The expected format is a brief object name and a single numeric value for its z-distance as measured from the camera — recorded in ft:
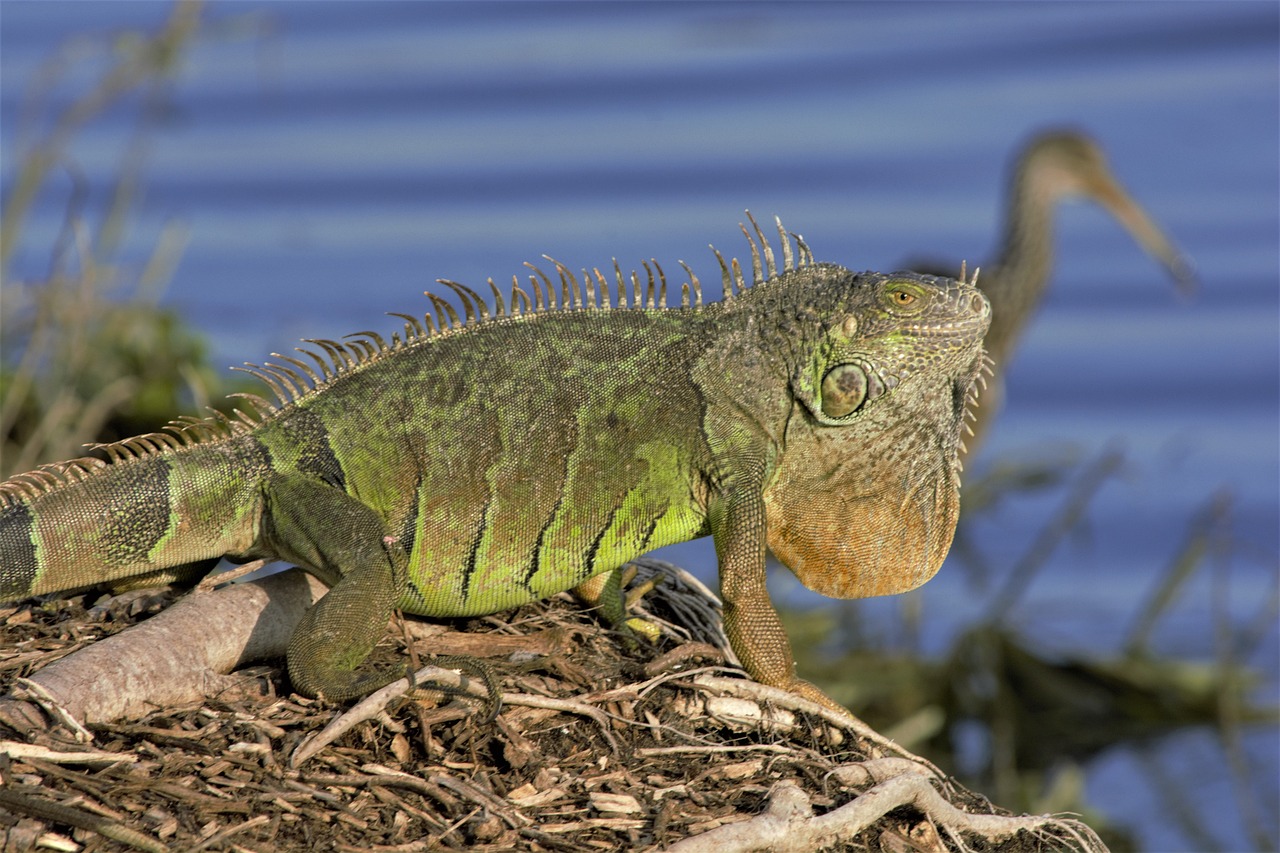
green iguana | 40.60
